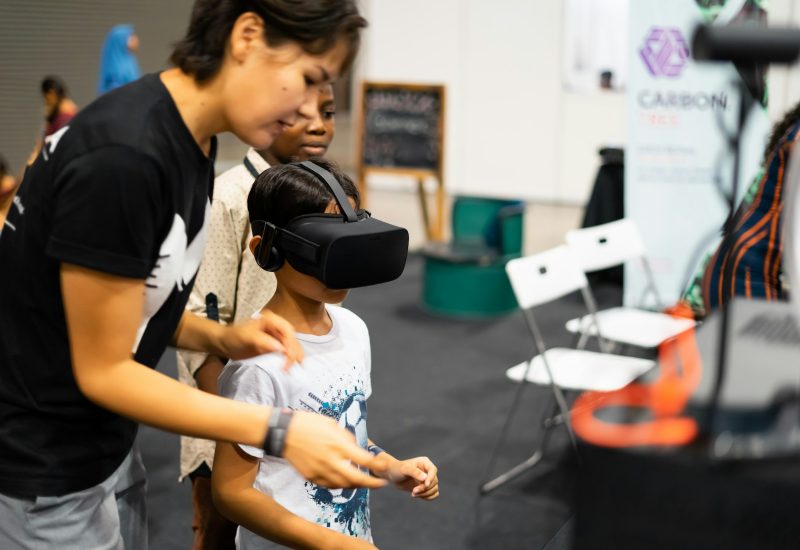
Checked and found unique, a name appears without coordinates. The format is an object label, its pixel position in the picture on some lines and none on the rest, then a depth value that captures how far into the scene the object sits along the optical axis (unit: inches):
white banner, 188.1
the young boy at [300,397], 53.6
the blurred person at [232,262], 75.5
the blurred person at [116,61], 222.5
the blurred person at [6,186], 138.3
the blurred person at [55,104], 219.0
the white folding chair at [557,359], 128.8
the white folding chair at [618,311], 150.6
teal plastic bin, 215.3
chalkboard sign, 287.3
